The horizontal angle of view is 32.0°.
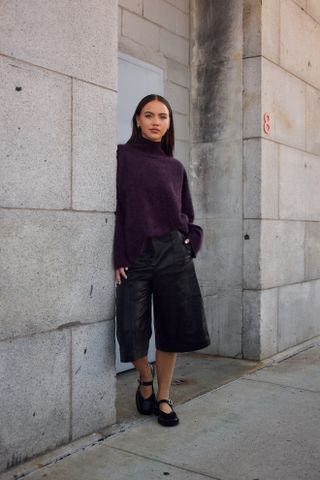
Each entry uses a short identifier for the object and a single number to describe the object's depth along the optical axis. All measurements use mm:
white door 4570
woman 3436
